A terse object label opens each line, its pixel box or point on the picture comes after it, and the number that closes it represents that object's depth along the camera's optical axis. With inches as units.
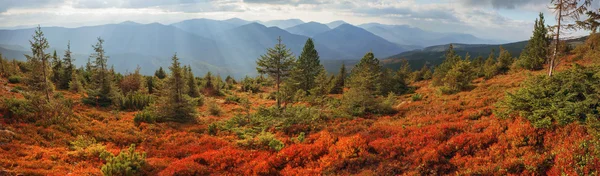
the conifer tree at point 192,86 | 1542.2
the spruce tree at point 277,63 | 1000.9
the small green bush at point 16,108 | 645.9
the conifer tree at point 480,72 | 1729.8
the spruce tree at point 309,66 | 1578.1
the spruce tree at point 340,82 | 1900.8
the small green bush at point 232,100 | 1537.9
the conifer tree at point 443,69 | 1554.5
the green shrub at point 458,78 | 1134.5
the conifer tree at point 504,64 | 1695.4
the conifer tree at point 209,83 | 1915.6
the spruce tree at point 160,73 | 2259.2
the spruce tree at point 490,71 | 1583.0
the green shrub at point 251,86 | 2121.1
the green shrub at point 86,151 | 493.7
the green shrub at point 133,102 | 1154.7
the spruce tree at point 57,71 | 1595.0
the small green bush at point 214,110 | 1131.3
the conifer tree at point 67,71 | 1582.2
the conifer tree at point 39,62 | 952.3
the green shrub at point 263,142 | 557.5
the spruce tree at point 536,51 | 1499.8
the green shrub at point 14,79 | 1408.1
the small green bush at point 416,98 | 1064.9
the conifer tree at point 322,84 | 1596.3
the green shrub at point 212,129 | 796.9
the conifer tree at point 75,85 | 1483.8
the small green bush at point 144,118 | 838.0
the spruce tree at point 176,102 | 925.2
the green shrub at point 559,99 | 382.9
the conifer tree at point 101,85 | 1195.3
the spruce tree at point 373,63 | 1456.1
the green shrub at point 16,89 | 1120.8
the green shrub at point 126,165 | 391.2
